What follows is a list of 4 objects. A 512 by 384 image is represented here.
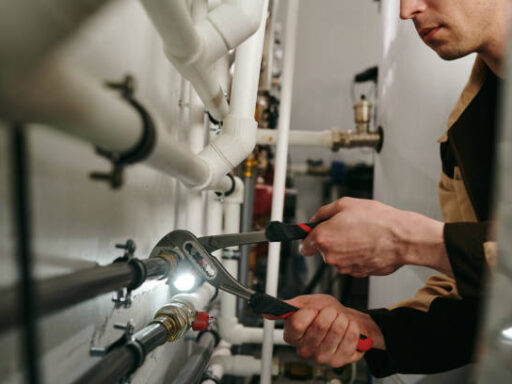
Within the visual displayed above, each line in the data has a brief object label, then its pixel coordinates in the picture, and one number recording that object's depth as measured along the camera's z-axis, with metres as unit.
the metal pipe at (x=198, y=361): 0.59
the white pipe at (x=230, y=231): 0.86
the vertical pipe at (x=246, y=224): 1.05
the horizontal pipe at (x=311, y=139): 1.13
